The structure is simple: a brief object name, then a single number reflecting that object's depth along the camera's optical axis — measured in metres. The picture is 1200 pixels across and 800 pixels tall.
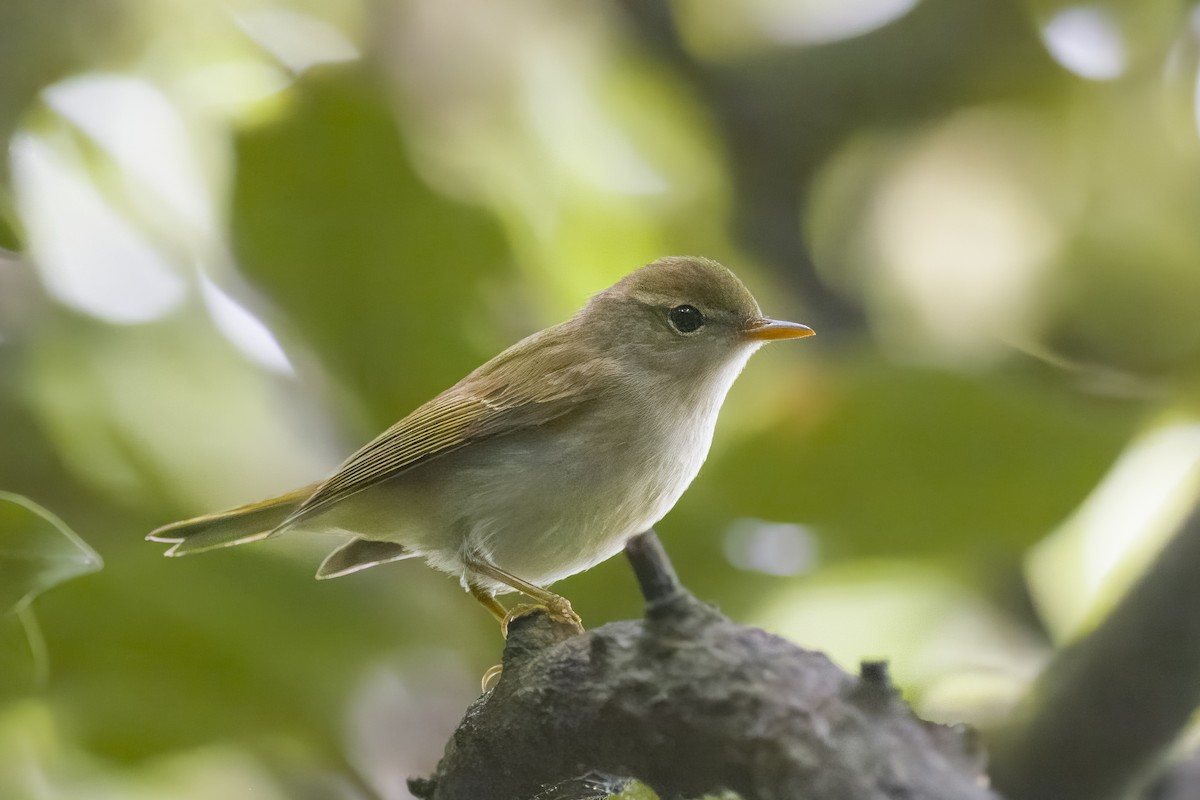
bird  2.54
